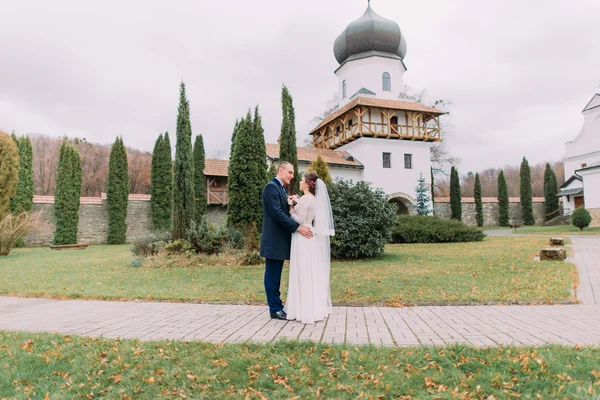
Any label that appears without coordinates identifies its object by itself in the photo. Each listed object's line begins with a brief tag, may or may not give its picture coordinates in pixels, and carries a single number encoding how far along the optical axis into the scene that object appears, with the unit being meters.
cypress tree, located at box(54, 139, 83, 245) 23.22
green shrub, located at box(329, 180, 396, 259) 11.98
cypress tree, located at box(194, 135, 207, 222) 25.16
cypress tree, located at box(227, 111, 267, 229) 12.46
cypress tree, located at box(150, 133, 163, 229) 26.31
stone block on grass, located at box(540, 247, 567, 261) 9.89
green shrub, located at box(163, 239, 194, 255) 11.62
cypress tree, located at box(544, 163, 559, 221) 37.81
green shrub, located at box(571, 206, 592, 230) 24.69
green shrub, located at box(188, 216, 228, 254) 11.59
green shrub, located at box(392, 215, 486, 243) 18.64
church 28.67
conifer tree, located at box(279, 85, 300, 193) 14.91
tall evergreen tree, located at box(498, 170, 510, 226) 36.09
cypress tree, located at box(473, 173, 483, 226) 35.38
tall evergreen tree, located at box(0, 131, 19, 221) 17.17
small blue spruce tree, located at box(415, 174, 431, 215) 26.09
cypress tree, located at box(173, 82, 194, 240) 12.47
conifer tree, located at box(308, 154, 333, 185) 17.38
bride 4.65
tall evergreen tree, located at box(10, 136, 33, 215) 22.66
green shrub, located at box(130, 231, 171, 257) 12.43
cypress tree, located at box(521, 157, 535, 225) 36.81
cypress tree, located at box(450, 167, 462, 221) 33.56
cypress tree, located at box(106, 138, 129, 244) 24.88
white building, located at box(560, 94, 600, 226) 35.38
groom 4.75
